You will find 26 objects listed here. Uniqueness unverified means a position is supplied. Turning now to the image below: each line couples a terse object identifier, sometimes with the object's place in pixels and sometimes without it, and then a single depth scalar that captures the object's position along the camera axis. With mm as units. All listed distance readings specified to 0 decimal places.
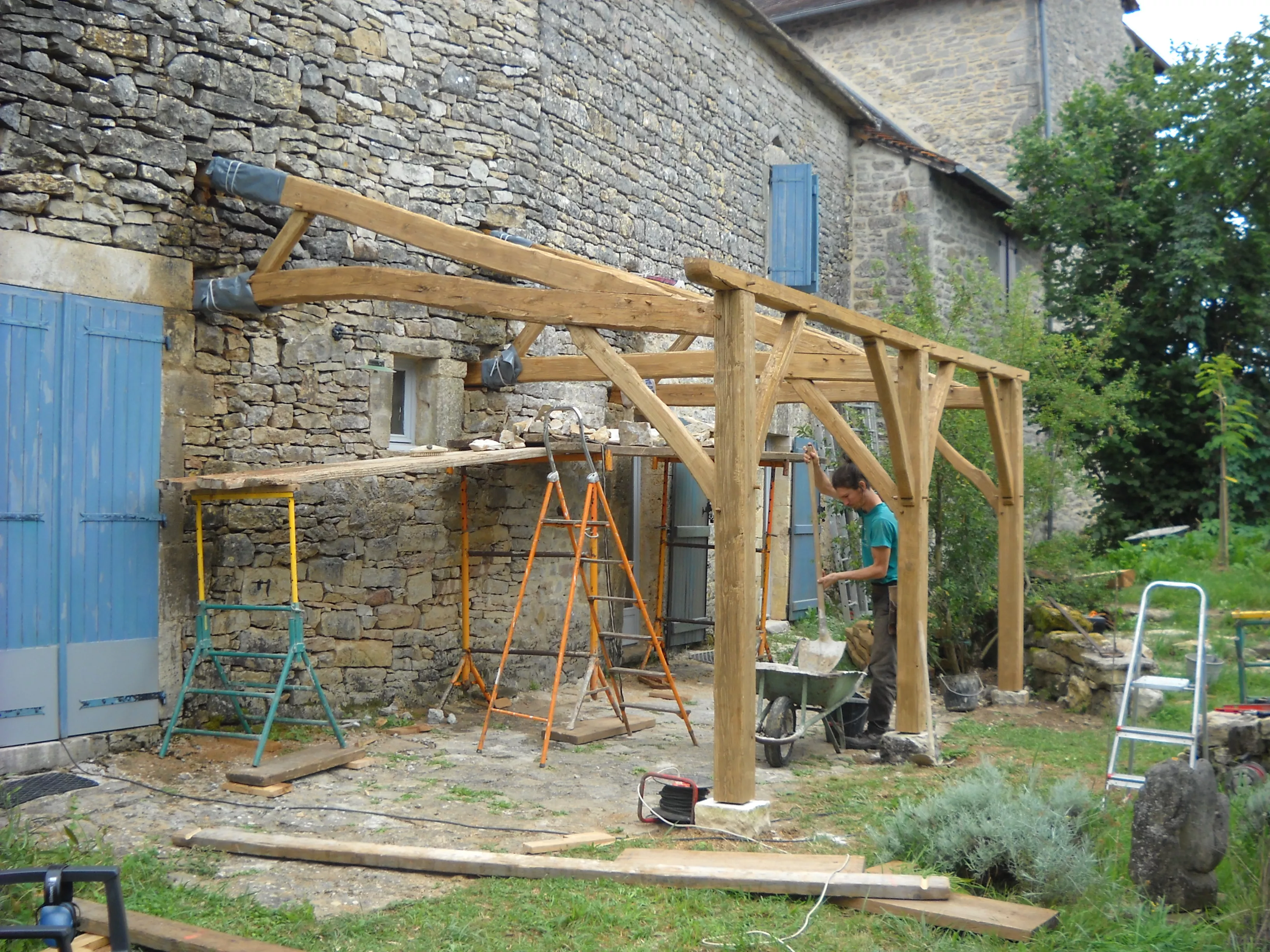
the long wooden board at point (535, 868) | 3914
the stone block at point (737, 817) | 4754
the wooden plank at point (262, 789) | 5391
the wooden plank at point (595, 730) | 6684
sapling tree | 12039
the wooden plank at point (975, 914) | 3613
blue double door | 5555
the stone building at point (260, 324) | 5691
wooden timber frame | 4840
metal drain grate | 5113
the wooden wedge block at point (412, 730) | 6859
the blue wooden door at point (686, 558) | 10031
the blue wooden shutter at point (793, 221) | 12797
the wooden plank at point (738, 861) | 4168
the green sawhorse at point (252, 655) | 5770
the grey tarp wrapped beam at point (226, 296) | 6352
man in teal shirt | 6816
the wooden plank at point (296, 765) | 5500
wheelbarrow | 6148
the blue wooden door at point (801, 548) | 12016
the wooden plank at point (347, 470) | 5703
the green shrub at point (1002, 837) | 3984
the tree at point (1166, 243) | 13633
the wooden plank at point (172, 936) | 3422
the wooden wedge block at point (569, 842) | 4523
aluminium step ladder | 5023
